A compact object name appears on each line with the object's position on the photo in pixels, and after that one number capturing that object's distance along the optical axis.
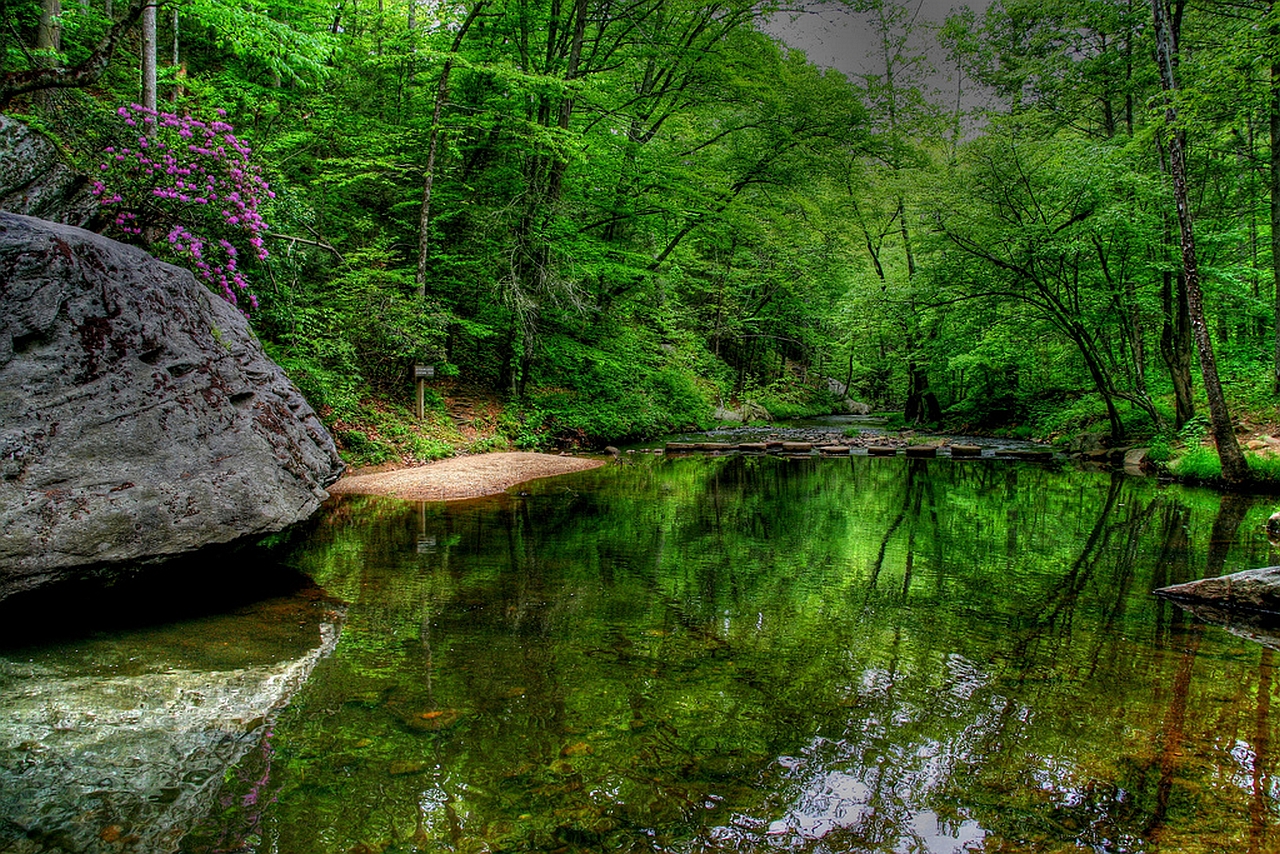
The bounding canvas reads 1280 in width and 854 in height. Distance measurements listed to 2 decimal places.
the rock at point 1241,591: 4.14
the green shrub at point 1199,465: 10.11
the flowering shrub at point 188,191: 7.34
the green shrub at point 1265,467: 9.41
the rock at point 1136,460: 12.41
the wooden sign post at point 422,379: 11.49
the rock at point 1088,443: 14.60
